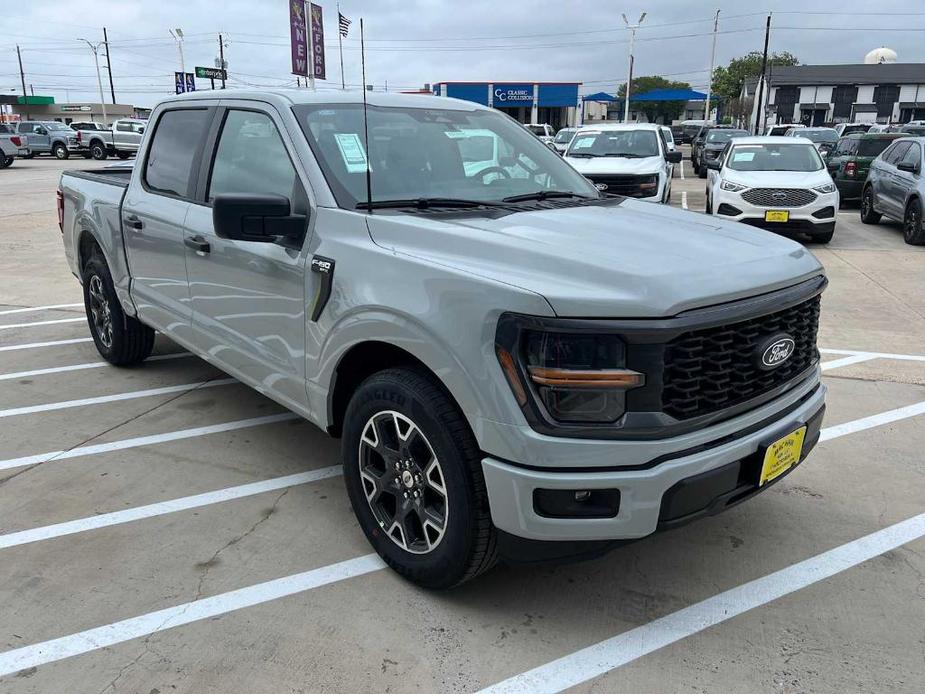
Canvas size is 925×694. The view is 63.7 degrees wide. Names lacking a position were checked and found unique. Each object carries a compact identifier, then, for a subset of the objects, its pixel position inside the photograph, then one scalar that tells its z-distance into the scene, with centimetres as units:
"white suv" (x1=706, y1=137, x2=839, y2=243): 1085
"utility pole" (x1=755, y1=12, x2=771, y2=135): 4438
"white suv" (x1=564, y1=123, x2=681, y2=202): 1191
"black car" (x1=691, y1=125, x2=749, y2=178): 2540
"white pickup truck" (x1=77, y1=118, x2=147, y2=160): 3428
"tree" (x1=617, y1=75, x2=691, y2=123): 8638
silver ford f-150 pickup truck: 225
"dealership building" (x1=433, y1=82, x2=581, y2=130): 5662
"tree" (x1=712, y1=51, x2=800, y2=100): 9594
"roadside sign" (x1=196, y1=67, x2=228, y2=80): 4190
